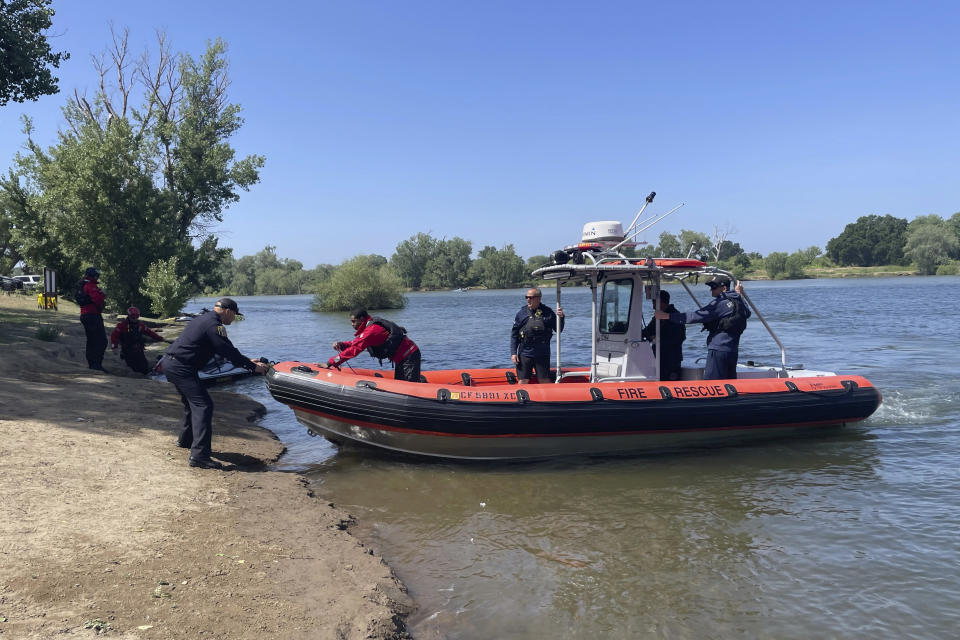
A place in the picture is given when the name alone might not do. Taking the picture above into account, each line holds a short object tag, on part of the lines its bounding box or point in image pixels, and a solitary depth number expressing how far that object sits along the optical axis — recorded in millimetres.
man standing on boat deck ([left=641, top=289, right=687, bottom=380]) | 7477
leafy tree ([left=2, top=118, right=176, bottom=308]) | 23109
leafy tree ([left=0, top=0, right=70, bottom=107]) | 11461
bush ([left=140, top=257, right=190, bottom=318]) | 24219
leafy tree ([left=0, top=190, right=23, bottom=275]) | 37672
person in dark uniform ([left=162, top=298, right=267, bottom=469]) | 5352
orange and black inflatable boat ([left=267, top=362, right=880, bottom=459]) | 6238
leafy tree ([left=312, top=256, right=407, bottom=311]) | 43531
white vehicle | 34206
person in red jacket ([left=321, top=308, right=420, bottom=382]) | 6406
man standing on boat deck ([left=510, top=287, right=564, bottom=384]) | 7090
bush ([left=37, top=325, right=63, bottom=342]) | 10773
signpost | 17842
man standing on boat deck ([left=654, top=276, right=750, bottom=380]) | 6906
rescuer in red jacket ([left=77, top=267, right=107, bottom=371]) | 8836
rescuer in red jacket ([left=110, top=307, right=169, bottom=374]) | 9172
